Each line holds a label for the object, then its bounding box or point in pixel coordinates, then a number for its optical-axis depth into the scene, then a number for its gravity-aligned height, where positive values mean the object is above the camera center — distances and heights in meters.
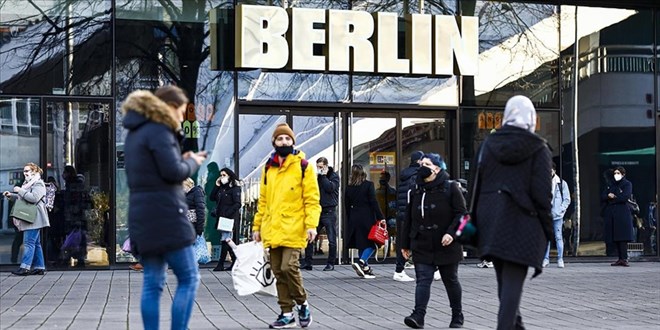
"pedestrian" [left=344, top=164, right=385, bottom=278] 17.59 -0.81
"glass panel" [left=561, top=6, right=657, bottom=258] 21.67 +0.87
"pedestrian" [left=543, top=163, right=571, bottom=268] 20.12 -0.78
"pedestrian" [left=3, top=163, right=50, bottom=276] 17.66 -0.91
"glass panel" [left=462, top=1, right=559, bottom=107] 21.14 +1.94
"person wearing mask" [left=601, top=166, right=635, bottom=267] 20.77 -0.97
